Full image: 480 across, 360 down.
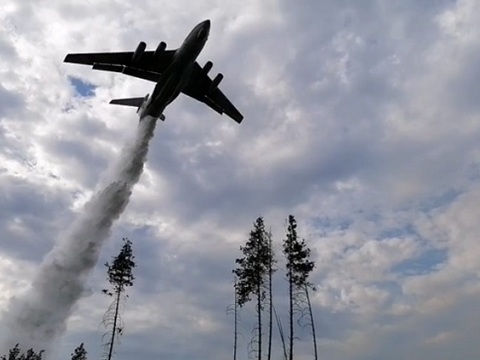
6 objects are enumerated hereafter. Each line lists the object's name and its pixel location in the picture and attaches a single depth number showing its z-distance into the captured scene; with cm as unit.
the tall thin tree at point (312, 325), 3167
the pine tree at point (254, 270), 3303
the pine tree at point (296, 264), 3123
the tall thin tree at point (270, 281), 3101
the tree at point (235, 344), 3638
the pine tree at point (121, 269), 3509
